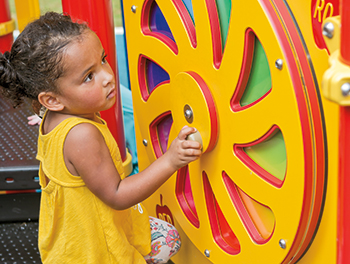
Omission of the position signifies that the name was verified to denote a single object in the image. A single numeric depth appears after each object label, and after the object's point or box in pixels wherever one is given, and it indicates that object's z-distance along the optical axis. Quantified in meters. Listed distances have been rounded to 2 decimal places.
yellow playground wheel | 1.19
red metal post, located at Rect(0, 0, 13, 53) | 2.36
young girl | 1.37
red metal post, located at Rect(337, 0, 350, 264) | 1.02
